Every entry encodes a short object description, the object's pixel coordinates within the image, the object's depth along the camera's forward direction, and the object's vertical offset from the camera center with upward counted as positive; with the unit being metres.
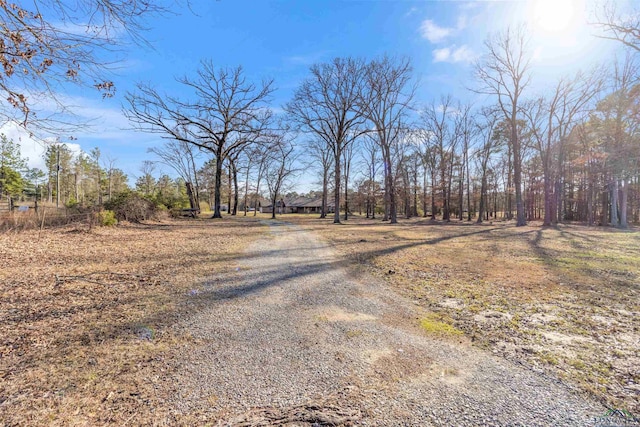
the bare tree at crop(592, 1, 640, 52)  9.56 +6.35
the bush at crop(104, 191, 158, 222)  13.44 +0.21
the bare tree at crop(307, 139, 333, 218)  34.19 +5.85
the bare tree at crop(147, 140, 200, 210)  35.97 +6.72
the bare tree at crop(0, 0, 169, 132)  3.00 +1.89
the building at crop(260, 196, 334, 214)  69.43 +1.08
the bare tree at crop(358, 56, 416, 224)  21.44 +8.11
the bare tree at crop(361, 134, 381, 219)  35.74 +4.58
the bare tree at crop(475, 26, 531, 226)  18.45 +7.11
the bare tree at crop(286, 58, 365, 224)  21.12 +8.13
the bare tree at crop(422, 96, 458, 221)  30.80 +5.86
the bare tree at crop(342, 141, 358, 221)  34.64 +5.88
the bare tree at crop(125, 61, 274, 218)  20.23 +6.31
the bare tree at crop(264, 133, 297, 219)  32.90 +5.36
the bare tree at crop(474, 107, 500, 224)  29.73 +6.81
